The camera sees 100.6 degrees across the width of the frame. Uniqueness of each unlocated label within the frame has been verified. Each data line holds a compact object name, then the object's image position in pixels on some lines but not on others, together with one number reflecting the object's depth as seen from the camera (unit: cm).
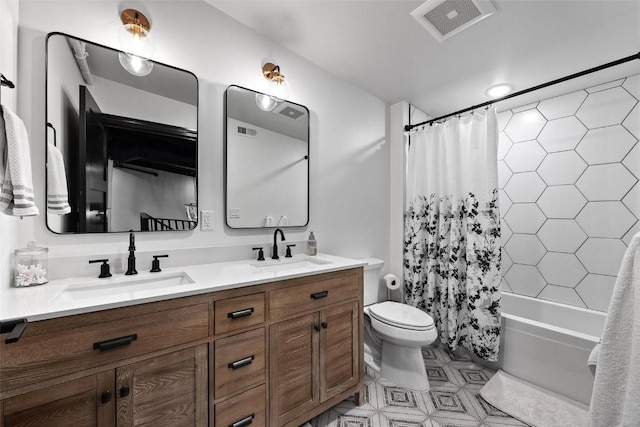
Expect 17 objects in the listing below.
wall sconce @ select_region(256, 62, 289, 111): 177
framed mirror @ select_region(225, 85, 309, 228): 165
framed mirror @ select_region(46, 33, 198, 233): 116
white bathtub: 168
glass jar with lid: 102
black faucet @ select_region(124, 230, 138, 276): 124
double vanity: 79
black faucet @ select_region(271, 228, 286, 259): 174
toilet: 181
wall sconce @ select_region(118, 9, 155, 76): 129
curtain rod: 147
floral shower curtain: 201
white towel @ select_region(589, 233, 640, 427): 89
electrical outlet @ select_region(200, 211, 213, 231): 153
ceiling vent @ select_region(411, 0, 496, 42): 144
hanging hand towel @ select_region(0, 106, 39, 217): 80
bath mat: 155
